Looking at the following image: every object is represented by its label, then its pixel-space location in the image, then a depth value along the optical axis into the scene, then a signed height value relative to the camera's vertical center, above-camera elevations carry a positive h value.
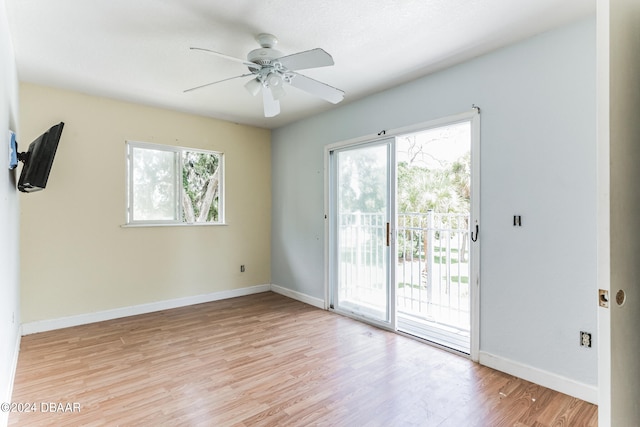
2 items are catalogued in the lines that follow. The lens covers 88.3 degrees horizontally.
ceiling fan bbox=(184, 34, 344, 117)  2.14 +1.01
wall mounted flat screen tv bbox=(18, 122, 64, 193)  2.37 +0.40
